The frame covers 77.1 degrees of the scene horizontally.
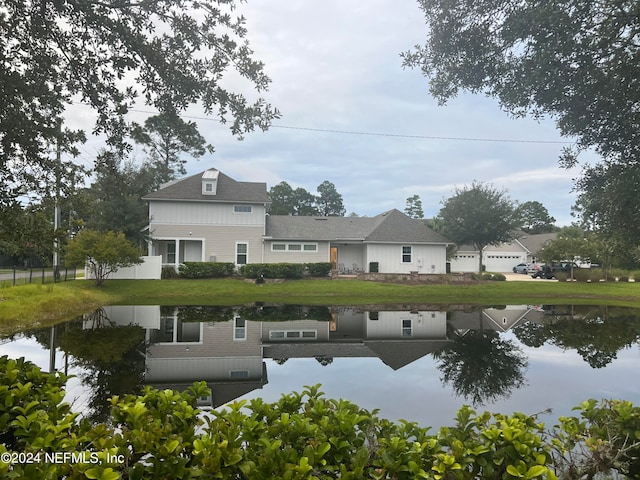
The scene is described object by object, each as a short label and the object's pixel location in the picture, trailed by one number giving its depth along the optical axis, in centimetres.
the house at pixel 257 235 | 2688
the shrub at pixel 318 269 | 2673
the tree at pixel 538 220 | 7875
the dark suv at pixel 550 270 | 3597
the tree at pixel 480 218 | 2988
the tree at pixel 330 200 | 7981
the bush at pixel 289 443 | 247
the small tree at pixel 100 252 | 2106
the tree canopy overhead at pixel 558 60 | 495
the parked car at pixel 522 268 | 4469
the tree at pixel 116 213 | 2794
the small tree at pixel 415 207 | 8481
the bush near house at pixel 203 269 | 2514
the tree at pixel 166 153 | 4256
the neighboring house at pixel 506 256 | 4734
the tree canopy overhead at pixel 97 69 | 559
